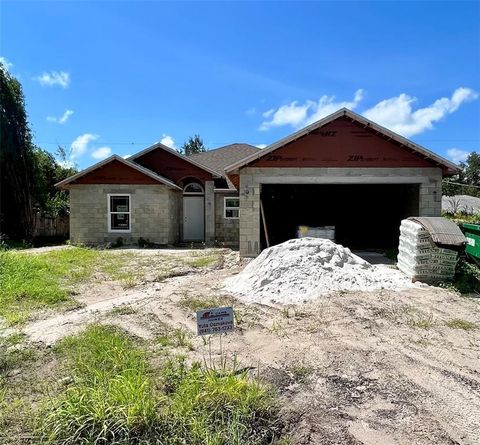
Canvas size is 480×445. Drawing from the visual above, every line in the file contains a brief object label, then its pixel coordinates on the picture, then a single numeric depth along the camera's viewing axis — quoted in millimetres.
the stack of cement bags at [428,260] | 9180
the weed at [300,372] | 4246
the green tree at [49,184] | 21062
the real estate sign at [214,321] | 4086
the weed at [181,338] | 5234
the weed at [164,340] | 5232
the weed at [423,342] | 5352
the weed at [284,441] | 3154
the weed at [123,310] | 6871
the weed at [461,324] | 6162
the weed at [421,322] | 6139
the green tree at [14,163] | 19406
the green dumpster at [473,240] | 10070
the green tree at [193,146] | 61094
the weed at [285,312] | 6743
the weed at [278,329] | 5782
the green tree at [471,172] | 69844
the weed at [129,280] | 9479
